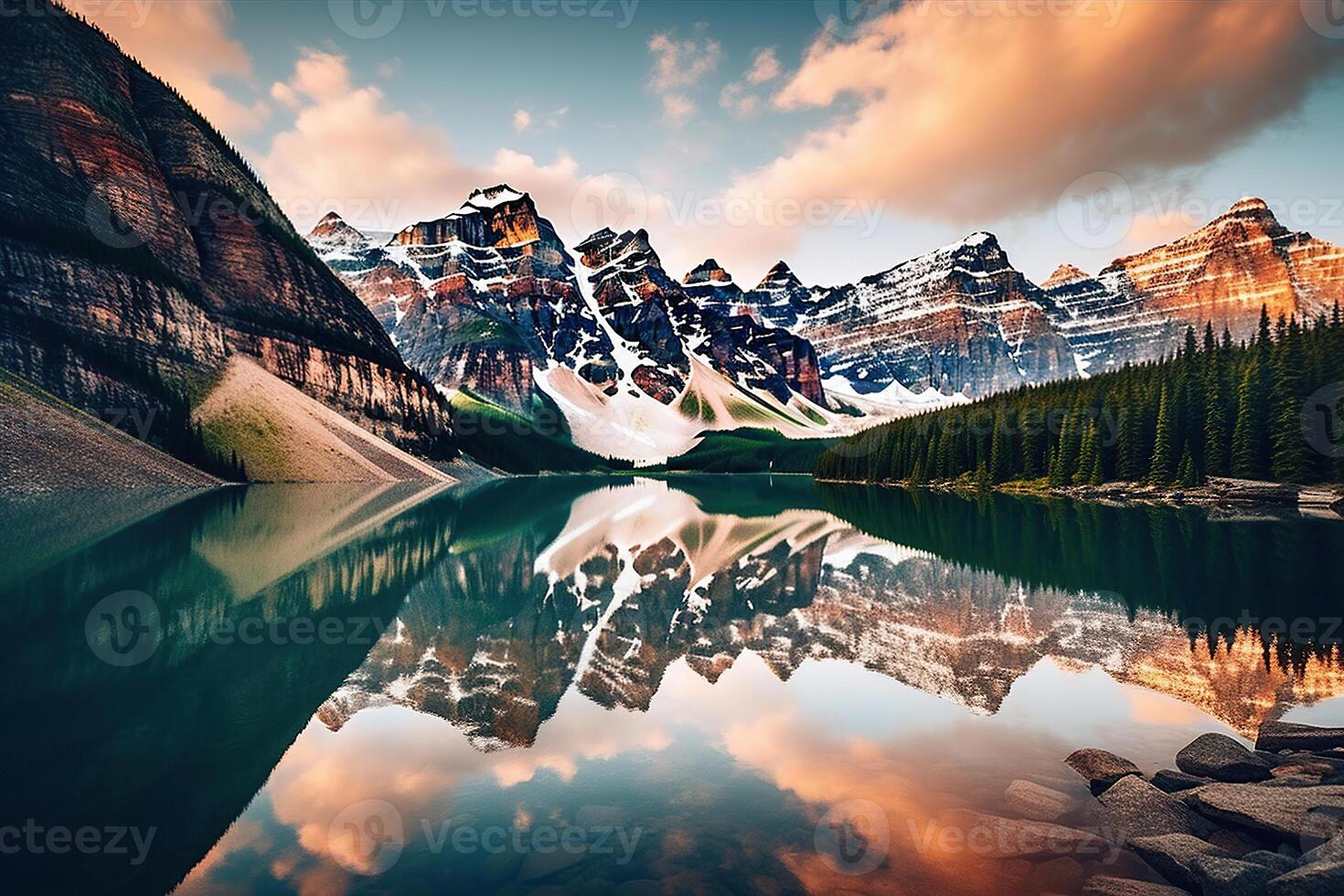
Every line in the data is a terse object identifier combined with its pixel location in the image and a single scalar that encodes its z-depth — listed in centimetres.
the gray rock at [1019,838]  898
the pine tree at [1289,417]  6391
